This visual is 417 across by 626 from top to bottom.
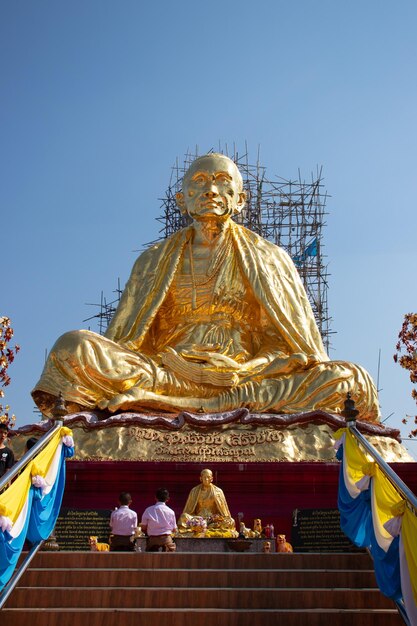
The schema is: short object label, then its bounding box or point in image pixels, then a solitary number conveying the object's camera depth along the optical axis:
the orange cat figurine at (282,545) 7.89
